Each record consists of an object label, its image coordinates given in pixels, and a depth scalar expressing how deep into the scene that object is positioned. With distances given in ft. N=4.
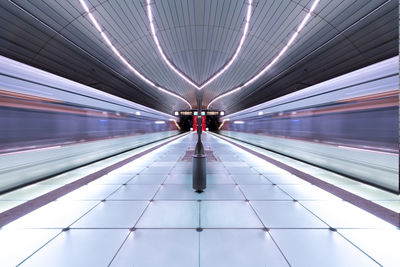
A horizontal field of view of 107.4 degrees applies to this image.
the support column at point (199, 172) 9.36
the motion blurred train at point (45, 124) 9.42
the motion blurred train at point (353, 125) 9.55
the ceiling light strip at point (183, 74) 20.97
